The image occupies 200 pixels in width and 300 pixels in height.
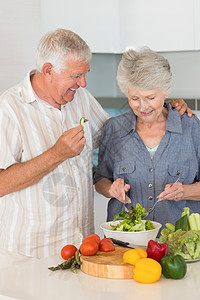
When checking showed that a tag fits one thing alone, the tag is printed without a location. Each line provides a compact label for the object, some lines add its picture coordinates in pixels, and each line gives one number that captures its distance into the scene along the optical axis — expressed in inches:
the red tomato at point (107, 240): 64.4
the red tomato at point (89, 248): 61.7
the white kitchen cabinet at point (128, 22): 120.9
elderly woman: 74.8
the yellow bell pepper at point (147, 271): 55.9
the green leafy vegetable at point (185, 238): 61.0
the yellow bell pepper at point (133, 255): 58.0
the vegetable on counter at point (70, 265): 61.3
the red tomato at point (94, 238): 64.7
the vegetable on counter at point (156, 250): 59.4
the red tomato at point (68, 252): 63.9
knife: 63.8
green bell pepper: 56.4
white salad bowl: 65.0
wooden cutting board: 58.0
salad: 66.0
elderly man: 73.0
